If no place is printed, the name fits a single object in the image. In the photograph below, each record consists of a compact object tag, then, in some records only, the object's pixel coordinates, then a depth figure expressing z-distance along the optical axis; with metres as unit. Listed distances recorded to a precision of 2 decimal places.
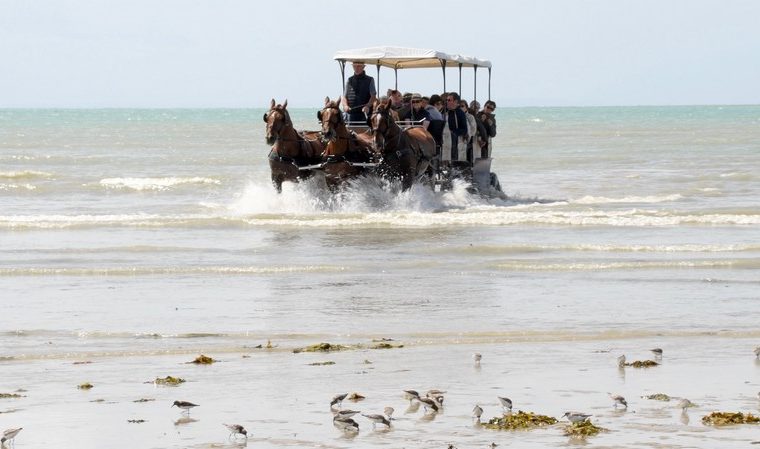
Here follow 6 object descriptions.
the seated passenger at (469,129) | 50.97
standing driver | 46.41
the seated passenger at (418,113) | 48.50
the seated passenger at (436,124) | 48.53
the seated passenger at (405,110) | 49.03
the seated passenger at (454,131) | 49.44
